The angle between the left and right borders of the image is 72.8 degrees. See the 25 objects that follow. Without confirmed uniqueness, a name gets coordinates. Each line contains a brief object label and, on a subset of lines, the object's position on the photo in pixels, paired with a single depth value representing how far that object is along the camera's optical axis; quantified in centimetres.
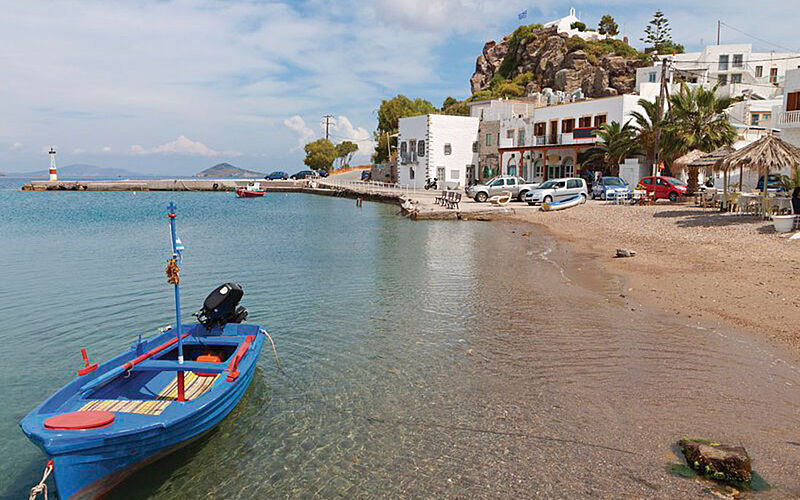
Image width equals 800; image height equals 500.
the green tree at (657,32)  8219
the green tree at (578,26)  8894
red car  3359
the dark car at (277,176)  10256
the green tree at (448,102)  9819
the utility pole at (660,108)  3378
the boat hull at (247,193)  7601
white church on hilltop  8725
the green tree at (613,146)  4097
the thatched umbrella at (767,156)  2159
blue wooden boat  593
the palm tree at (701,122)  3303
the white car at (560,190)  3869
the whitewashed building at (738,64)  7400
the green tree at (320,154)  10060
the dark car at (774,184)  2694
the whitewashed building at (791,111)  2894
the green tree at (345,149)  10519
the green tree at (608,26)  8962
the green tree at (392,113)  8481
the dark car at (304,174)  9885
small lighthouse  9688
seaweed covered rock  637
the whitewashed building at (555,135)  4691
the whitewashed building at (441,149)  6028
